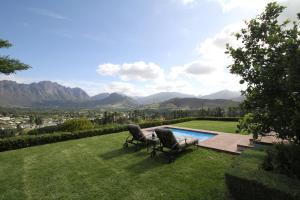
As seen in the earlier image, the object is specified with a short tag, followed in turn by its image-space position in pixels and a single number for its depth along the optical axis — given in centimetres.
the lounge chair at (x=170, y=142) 510
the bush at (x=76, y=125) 983
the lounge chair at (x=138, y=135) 638
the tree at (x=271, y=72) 248
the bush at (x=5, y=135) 840
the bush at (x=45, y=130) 939
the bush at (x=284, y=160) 296
